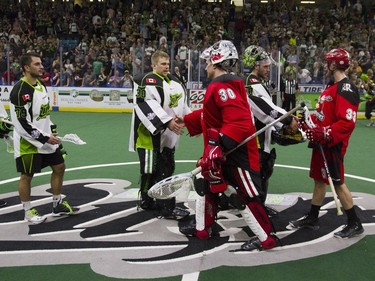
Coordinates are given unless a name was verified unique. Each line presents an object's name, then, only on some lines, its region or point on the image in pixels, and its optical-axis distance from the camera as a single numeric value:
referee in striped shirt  15.06
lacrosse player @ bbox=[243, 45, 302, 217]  4.84
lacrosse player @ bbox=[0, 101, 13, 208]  5.63
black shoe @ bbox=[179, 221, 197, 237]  4.70
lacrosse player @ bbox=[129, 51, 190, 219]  5.11
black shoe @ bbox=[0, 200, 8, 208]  5.69
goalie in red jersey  4.02
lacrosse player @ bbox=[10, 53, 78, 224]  4.89
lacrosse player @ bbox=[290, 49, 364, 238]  4.45
